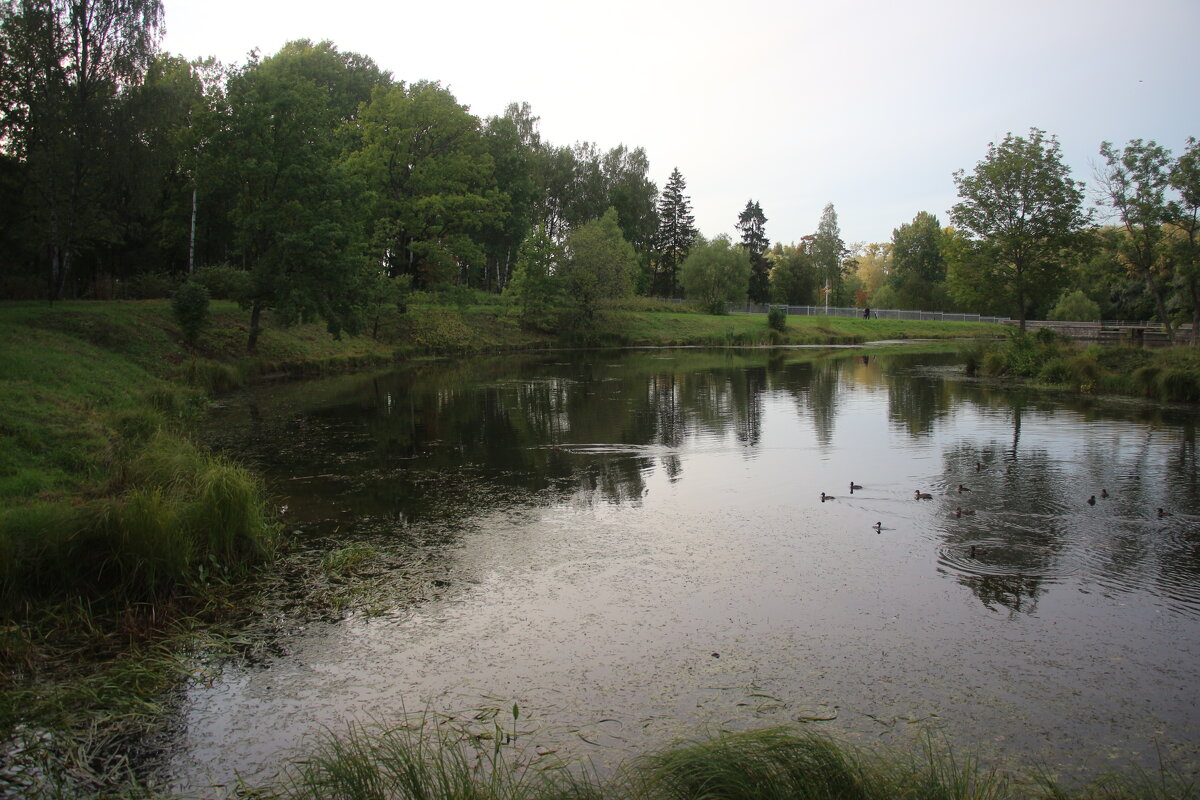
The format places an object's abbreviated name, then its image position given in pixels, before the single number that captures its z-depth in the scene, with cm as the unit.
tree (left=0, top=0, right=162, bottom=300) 2589
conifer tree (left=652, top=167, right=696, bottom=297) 8206
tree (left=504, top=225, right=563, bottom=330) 5216
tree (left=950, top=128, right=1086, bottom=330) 3158
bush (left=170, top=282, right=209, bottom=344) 2648
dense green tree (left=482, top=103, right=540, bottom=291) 5700
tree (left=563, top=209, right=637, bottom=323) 5391
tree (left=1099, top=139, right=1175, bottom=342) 2720
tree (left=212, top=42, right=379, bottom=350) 2808
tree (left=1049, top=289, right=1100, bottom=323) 6806
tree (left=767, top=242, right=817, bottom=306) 9388
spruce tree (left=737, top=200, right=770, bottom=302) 8712
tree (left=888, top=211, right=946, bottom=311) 9494
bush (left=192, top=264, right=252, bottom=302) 2878
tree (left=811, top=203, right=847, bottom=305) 9494
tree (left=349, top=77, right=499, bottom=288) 4391
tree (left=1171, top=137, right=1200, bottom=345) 2636
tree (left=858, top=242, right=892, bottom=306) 11319
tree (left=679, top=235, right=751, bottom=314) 7400
